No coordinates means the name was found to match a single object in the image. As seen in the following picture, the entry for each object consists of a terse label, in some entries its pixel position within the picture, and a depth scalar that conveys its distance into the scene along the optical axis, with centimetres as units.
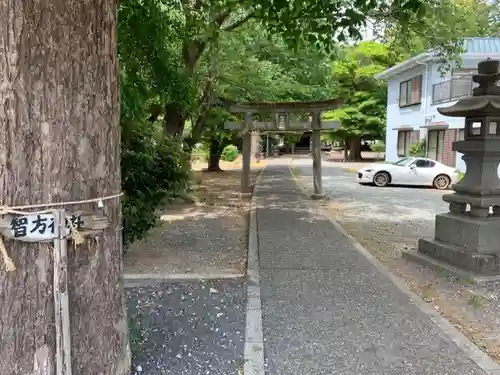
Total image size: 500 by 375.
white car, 1675
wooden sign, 208
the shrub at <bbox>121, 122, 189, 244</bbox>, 487
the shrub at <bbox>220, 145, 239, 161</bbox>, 3610
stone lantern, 562
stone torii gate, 1315
